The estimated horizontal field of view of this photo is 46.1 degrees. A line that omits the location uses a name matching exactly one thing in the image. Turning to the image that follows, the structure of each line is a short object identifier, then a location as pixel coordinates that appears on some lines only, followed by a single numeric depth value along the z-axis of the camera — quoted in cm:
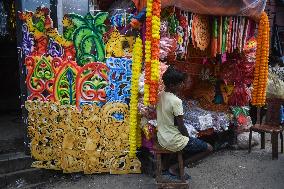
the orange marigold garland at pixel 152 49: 421
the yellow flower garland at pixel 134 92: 478
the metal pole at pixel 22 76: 482
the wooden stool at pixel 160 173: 434
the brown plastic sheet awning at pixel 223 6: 455
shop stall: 479
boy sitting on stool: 420
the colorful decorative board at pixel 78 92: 484
